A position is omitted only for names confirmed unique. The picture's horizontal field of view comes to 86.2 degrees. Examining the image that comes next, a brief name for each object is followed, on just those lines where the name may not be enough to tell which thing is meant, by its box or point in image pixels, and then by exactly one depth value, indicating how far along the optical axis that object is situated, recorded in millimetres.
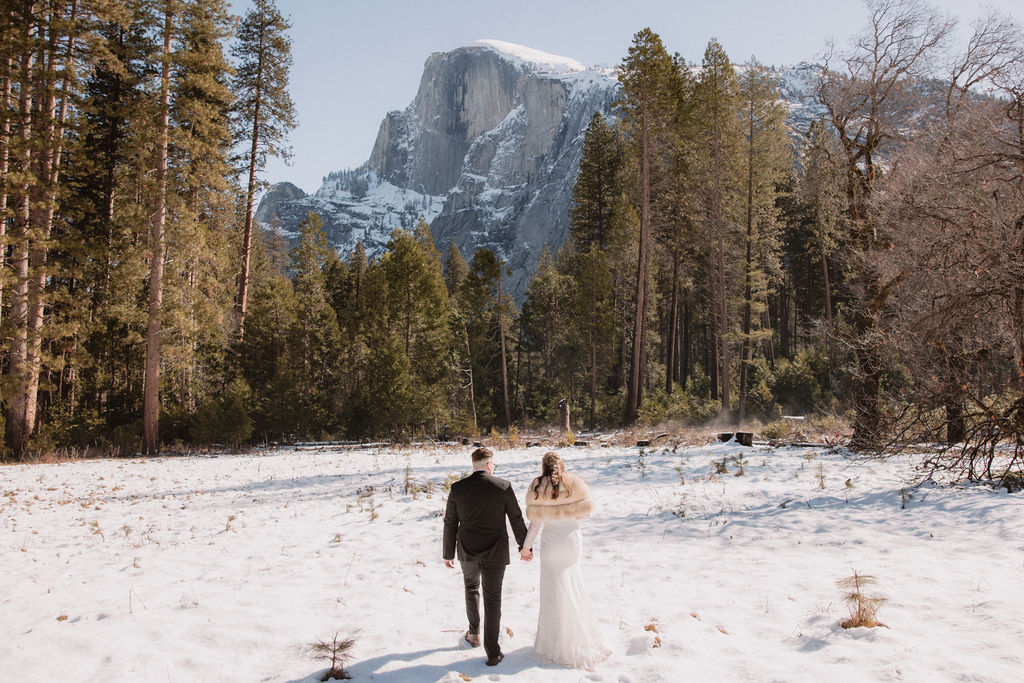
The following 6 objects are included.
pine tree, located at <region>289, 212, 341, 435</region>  25438
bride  4293
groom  4535
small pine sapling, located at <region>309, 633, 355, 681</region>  4164
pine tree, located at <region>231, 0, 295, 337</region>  22281
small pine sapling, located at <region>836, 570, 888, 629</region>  4703
